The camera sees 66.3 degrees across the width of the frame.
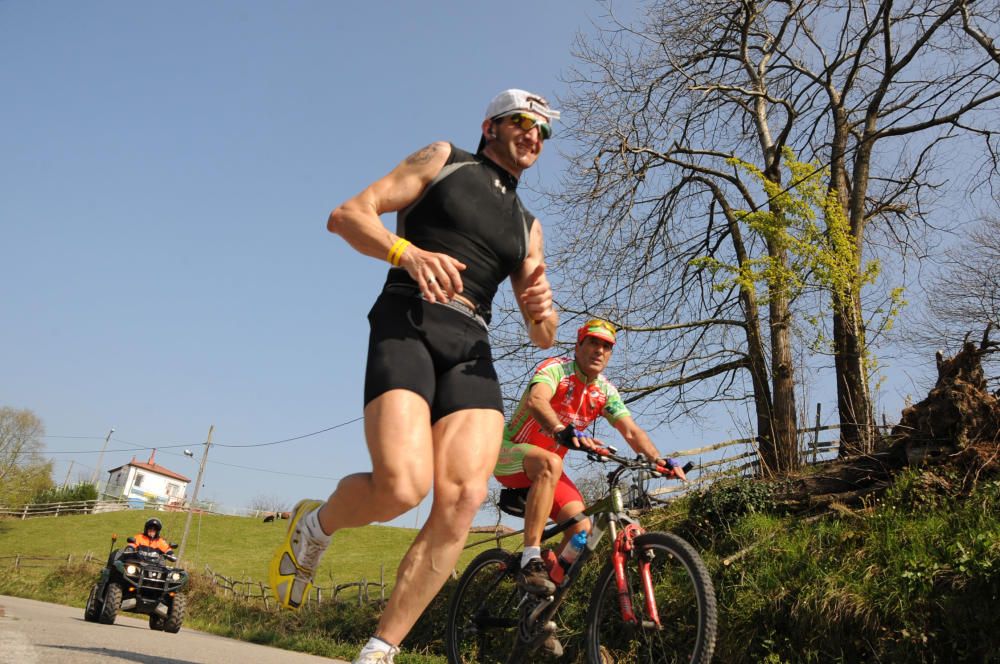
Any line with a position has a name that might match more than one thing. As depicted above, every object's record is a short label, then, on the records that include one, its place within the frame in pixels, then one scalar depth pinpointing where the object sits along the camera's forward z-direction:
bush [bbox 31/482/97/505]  64.19
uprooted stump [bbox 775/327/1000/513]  7.65
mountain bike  3.72
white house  103.19
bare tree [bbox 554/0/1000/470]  14.12
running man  2.74
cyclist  4.68
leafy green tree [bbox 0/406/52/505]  58.16
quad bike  12.21
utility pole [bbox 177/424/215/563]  39.66
